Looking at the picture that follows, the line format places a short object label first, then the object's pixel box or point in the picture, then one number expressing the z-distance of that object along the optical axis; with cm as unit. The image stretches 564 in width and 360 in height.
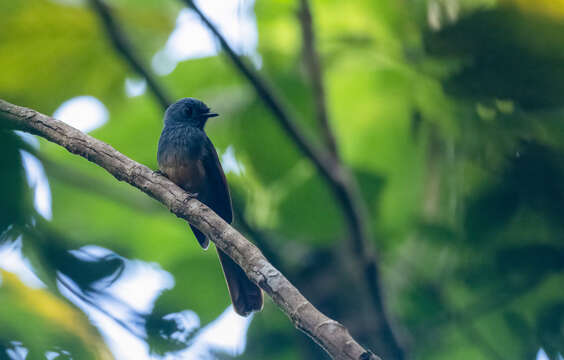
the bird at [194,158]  632
